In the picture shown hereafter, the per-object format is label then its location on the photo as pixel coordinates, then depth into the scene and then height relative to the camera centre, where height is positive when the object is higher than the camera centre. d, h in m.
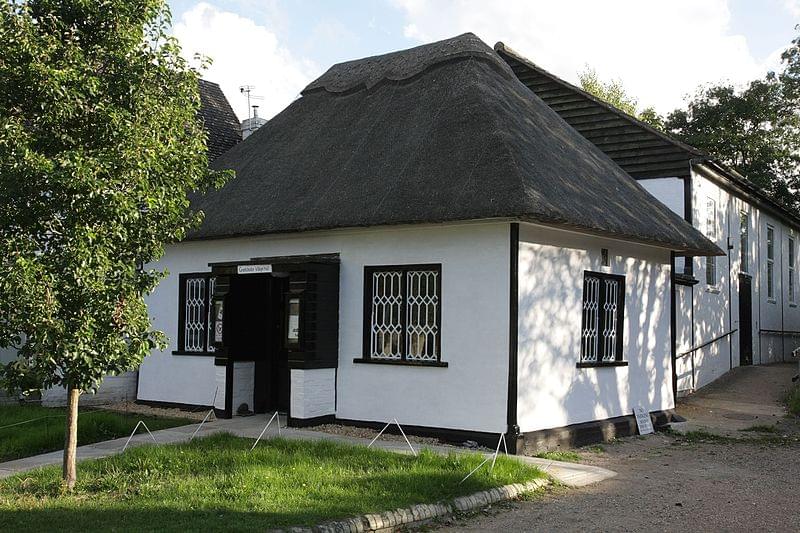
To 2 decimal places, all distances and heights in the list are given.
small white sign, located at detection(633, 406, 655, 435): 13.91 -1.91
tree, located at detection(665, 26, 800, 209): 34.09 +7.23
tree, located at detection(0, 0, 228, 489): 7.76 +1.12
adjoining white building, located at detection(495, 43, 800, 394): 18.88 +2.13
